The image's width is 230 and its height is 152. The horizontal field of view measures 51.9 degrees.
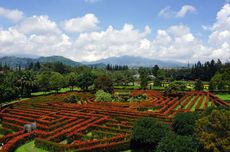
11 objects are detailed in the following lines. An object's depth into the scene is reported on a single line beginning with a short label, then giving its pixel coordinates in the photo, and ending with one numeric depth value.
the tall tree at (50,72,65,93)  76.22
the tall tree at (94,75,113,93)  66.44
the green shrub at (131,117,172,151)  22.83
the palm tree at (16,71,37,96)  65.12
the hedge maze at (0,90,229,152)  24.20
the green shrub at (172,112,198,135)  23.98
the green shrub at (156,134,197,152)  19.00
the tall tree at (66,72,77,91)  83.66
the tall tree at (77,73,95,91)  78.62
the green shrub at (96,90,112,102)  55.81
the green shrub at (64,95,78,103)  54.59
